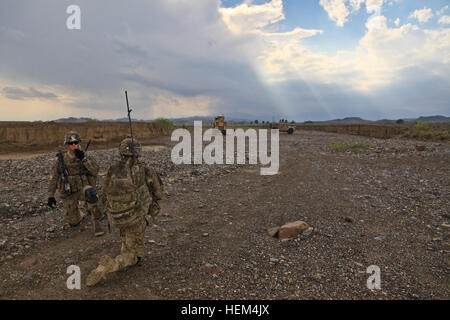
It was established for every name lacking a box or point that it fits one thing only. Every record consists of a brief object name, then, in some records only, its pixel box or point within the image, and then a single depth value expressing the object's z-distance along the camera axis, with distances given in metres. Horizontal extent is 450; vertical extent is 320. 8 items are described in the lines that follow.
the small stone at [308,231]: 4.89
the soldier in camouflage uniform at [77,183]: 4.89
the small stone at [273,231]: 4.95
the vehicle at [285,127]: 38.84
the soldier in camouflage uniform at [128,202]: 3.45
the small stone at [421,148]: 15.55
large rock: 4.81
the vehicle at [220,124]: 35.16
